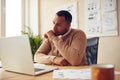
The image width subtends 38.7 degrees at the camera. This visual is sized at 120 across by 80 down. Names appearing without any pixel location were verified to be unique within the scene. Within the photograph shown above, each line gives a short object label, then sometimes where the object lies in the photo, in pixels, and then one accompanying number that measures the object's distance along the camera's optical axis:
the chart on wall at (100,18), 2.48
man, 1.50
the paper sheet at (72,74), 0.90
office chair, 1.97
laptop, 0.95
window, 3.42
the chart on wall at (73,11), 2.88
